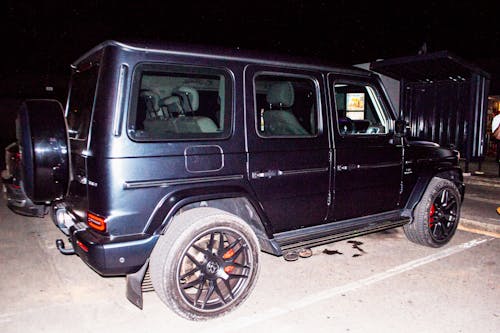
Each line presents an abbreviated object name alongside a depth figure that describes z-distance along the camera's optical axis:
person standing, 5.33
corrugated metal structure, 9.10
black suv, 2.80
